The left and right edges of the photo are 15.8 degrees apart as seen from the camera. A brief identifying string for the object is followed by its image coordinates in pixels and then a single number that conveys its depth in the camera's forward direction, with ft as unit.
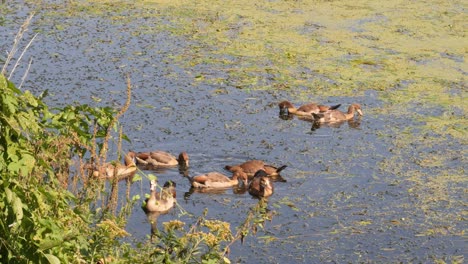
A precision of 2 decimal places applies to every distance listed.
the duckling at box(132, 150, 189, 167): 50.59
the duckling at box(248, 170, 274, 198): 48.22
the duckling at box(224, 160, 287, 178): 50.26
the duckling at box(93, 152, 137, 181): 49.20
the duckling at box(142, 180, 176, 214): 44.63
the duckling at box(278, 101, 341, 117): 59.54
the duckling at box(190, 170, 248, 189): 49.29
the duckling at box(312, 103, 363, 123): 59.21
